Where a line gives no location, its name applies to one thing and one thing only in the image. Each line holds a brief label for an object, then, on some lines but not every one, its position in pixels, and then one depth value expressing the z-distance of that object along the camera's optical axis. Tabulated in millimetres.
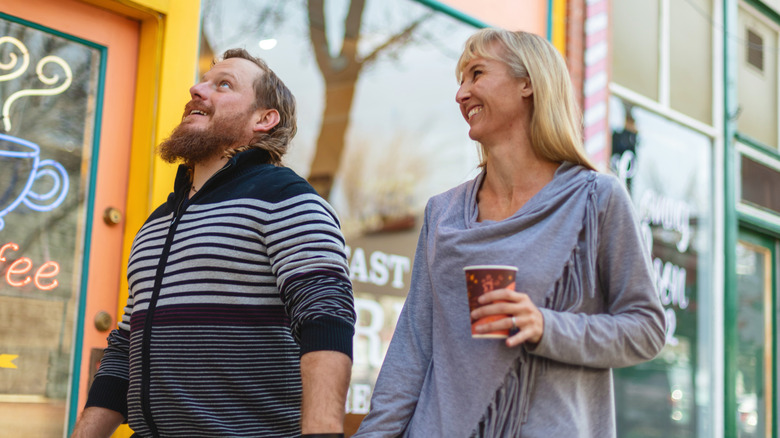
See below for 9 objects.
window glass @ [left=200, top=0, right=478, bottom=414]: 5445
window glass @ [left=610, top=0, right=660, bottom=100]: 7062
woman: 2074
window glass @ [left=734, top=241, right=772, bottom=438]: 8336
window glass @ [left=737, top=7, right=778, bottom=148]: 8578
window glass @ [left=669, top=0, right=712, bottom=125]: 7766
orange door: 3561
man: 2318
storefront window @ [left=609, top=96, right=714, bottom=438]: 7070
